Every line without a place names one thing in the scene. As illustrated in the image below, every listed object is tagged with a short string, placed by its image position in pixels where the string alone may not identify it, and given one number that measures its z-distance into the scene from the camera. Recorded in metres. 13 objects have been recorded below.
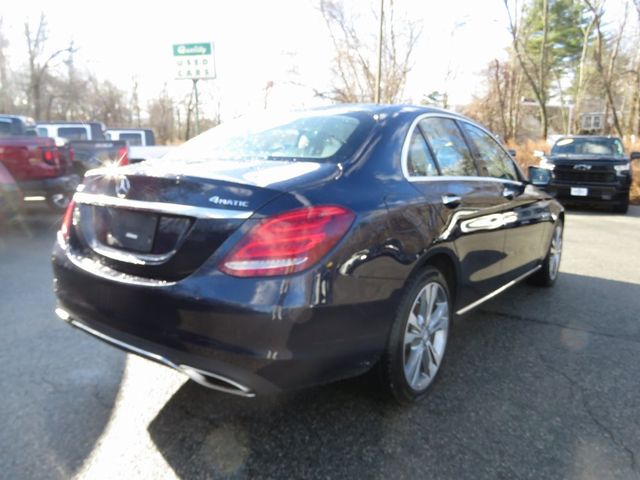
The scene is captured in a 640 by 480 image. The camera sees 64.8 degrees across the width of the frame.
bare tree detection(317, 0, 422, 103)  26.25
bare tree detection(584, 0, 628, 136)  22.77
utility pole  20.17
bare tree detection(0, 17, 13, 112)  45.06
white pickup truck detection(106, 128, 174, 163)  17.70
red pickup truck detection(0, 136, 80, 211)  7.13
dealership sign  14.49
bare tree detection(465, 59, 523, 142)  32.19
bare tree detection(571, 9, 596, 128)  30.44
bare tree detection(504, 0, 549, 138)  24.92
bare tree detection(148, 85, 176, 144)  57.00
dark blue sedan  1.95
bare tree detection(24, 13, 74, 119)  45.56
